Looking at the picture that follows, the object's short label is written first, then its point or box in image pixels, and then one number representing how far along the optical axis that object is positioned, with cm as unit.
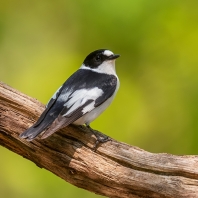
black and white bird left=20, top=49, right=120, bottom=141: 701
